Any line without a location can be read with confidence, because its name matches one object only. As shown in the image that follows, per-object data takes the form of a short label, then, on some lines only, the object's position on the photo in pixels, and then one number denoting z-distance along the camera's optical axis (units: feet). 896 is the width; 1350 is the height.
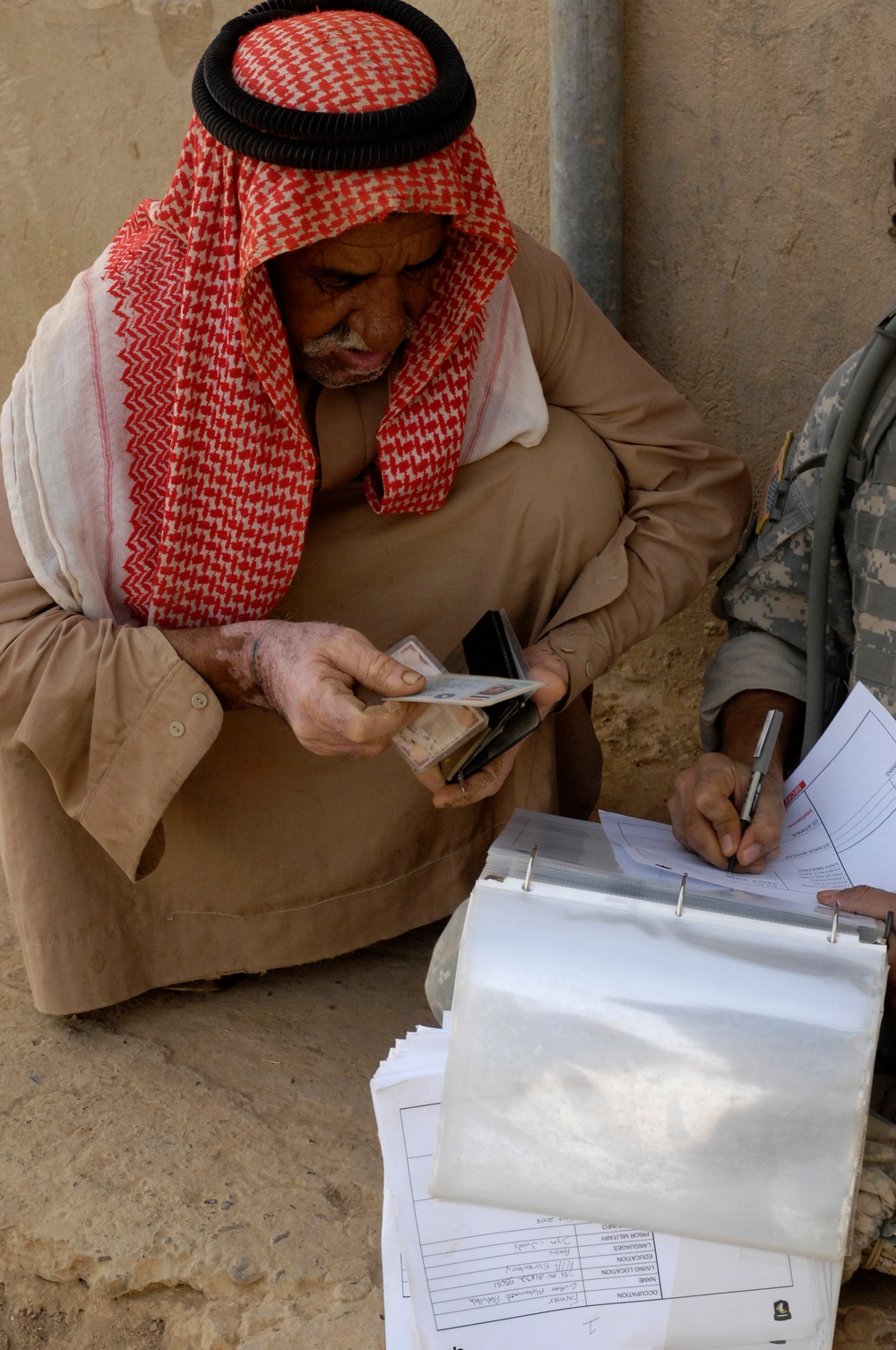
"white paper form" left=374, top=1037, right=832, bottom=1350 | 4.45
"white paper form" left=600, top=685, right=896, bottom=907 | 5.41
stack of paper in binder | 4.05
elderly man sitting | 6.00
